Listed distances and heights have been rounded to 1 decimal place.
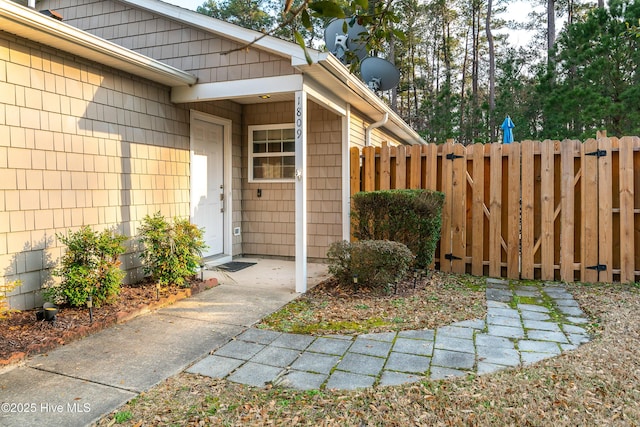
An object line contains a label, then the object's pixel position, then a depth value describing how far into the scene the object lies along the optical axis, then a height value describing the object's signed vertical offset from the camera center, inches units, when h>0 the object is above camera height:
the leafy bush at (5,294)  126.2 -31.8
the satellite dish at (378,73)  312.5 +94.8
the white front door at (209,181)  248.2 +11.6
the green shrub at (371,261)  189.8 -28.6
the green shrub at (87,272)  152.3 -26.7
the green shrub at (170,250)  189.0 -23.0
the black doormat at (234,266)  252.5 -41.3
